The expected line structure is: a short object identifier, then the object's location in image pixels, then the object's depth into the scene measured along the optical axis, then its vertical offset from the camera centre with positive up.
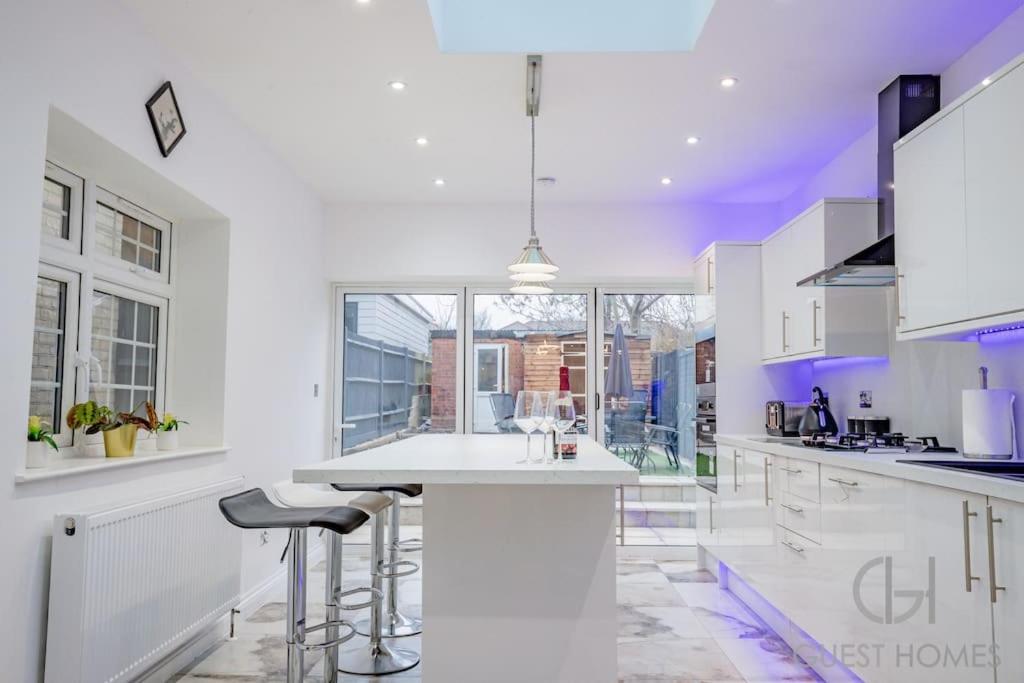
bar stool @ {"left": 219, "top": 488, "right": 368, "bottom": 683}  2.23 -0.46
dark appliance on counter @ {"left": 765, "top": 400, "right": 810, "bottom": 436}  4.25 -0.19
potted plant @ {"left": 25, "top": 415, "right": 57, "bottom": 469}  2.31 -0.22
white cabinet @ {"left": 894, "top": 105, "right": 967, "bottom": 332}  2.53 +0.61
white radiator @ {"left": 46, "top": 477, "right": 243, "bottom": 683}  2.27 -0.76
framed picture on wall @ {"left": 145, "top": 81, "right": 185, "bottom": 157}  2.90 +1.10
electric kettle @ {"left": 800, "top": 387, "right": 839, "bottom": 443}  3.97 -0.21
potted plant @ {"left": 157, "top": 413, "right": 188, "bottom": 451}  3.22 -0.25
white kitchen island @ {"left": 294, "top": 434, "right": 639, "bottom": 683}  2.13 -0.60
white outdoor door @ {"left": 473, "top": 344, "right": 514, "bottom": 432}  5.62 +0.02
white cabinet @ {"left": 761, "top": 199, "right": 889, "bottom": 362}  3.56 +0.45
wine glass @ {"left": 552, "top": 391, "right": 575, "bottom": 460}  2.23 -0.10
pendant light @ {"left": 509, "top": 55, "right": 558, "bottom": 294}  3.27 +0.56
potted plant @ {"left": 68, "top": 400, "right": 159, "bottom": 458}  2.70 -0.18
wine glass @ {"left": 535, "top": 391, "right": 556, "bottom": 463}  2.23 -0.10
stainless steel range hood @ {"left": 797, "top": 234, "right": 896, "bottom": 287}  2.97 +0.51
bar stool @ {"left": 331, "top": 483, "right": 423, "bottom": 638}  3.40 -1.16
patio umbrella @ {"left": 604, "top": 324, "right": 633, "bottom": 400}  5.55 +0.08
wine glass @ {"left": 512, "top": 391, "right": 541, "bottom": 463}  2.24 -0.09
